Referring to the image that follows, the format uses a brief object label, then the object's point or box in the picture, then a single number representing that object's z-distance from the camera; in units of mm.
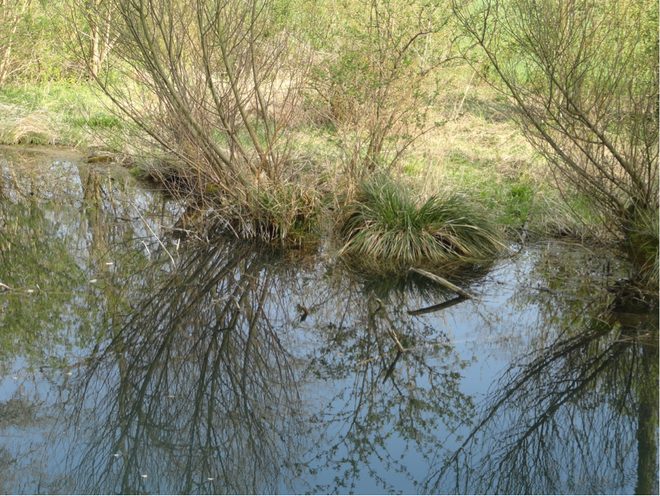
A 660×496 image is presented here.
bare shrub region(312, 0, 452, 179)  10469
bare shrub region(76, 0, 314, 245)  9812
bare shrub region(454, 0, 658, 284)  8523
